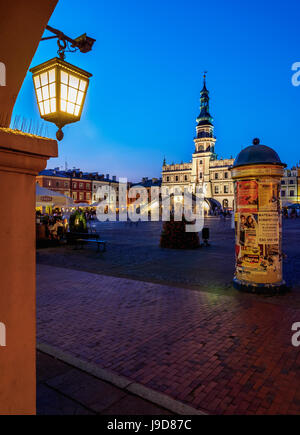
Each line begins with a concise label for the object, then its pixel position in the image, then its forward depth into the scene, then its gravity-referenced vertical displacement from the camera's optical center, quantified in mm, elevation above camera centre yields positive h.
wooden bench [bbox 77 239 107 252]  13586 -1346
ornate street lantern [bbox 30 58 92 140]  3014 +1421
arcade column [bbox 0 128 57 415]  1850 -292
